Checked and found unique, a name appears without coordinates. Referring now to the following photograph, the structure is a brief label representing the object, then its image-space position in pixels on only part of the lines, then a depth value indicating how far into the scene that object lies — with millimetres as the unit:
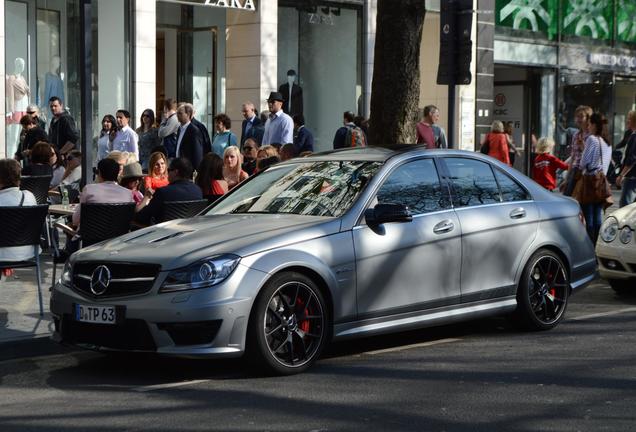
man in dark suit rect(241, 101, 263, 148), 18828
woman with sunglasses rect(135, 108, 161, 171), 19484
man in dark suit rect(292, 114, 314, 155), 18438
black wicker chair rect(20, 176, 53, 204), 13695
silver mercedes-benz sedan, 7785
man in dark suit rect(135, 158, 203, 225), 10797
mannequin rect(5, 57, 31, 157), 19859
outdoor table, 12250
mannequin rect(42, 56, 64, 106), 20625
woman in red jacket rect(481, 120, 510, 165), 21500
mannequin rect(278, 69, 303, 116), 24359
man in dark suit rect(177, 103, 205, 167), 17250
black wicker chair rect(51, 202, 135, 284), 10406
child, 16922
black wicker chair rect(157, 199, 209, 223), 10664
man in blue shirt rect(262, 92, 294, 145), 18094
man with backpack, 16750
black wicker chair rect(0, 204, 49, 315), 9961
